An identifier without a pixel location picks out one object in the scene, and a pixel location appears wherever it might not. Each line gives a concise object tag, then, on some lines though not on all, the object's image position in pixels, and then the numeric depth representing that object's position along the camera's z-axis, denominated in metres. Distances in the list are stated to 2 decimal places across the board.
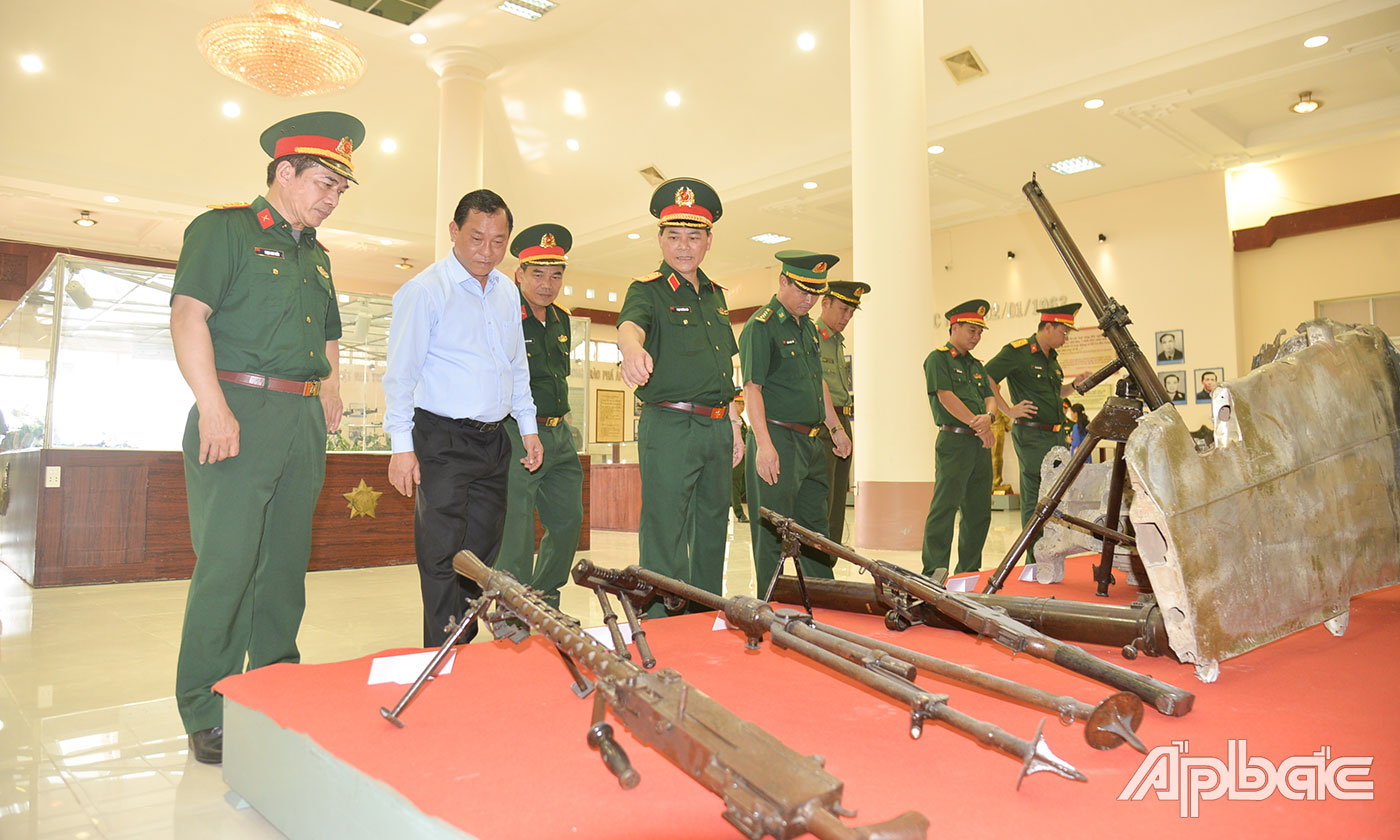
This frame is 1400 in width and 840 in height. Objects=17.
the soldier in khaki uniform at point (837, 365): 4.61
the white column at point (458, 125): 10.04
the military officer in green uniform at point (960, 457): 4.91
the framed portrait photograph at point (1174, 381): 11.95
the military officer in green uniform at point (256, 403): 2.19
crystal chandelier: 6.98
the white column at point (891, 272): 6.70
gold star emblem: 6.16
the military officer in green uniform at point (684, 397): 3.13
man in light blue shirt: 2.64
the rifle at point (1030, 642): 1.65
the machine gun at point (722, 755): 0.98
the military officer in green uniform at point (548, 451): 3.78
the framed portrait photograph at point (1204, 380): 11.52
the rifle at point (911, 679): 1.36
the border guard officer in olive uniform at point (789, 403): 3.67
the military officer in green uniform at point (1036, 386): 5.47
